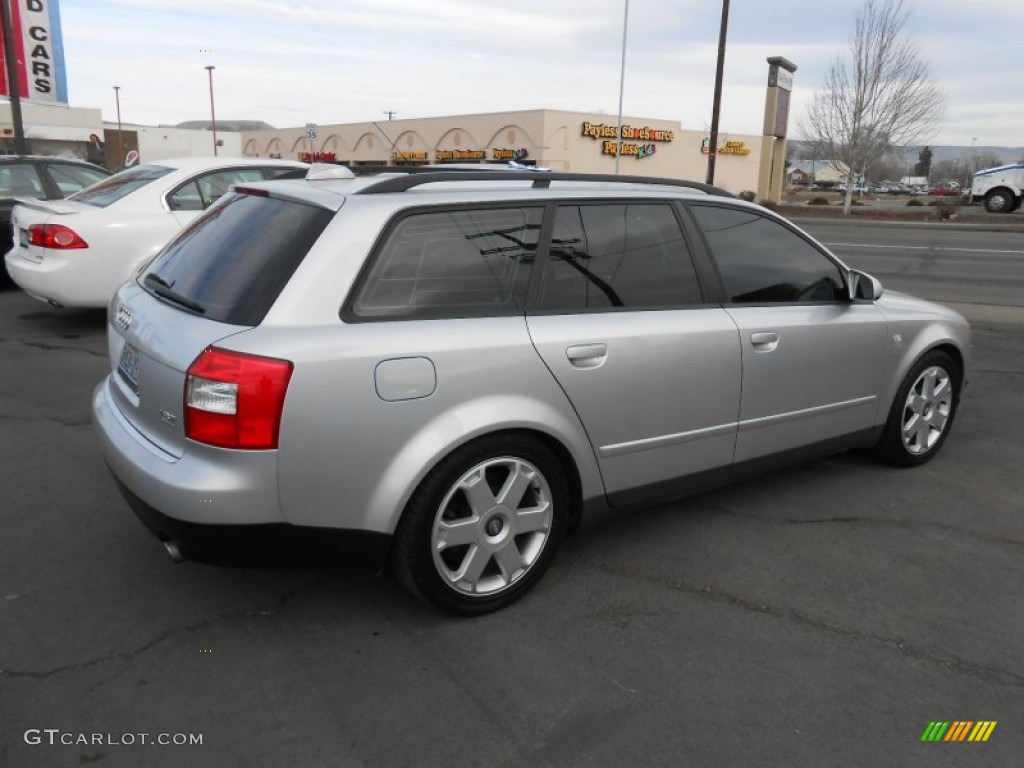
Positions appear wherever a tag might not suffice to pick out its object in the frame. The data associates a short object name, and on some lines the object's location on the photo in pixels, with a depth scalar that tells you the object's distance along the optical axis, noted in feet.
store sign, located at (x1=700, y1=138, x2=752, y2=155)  183.18
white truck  107.65
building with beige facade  157.38
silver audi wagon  8.97
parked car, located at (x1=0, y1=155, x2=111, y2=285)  31.09
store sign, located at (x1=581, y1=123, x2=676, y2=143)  161.58
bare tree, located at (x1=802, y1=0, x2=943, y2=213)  133.39
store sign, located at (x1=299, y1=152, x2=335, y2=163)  179.42
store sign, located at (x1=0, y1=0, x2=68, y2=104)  75.61
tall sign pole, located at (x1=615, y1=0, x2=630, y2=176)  104.47
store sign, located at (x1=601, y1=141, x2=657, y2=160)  164.35
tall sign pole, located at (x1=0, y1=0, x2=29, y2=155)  52.24
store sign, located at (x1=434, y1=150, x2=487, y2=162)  165.48
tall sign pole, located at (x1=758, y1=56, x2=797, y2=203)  138.00
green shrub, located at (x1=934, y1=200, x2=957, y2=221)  107.65
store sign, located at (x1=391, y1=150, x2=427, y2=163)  183.09
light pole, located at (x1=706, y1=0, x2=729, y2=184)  79.05
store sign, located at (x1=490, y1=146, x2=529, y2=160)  157.07
